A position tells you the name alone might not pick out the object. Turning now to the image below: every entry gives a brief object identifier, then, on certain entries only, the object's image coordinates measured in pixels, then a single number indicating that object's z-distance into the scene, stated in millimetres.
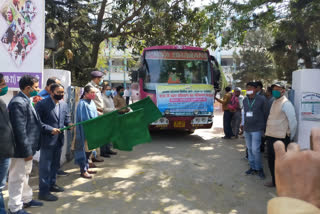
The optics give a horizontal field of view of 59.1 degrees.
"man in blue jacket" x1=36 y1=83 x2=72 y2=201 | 3973
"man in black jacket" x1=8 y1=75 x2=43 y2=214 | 3312
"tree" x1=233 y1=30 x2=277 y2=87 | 28516
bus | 8344
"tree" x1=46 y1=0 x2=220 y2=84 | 11656
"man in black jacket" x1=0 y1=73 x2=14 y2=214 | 3031
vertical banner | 4680
